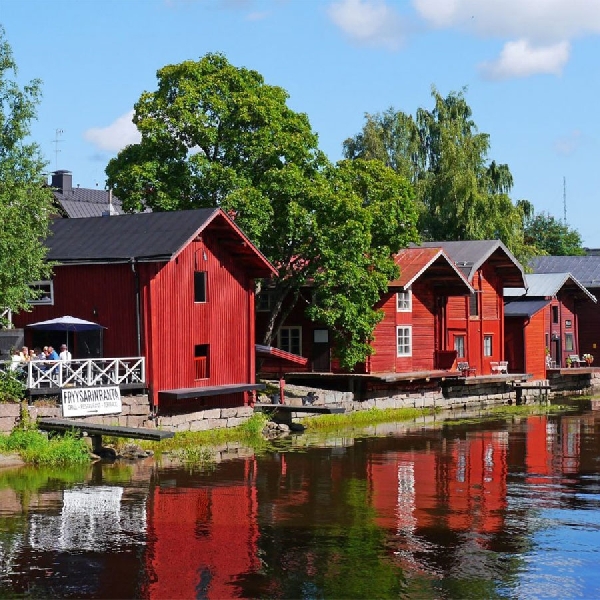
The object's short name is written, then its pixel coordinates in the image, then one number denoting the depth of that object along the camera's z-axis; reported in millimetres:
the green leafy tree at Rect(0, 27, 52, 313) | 36219
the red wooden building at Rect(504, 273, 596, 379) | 64875
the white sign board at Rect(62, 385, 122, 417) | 34844
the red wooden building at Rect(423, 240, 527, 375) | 58688
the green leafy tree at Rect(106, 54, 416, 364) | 45656
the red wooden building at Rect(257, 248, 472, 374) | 51844
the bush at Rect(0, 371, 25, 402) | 33938
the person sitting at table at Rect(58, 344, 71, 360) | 37112
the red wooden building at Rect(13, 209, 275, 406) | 38656
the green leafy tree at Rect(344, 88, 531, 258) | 70812
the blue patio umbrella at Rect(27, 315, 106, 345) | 38500
